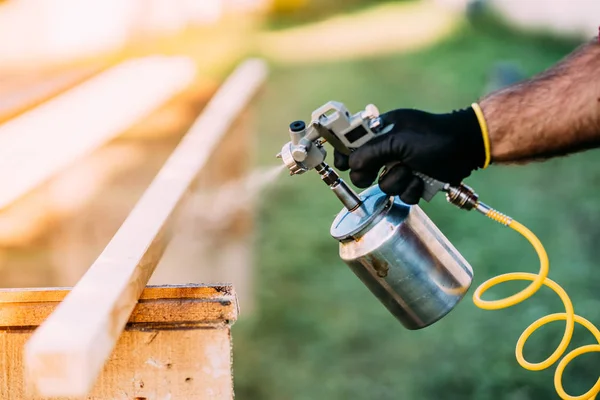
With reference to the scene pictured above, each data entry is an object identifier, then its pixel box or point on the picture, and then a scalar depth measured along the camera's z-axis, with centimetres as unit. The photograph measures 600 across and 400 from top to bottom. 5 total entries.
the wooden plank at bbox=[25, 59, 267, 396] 191
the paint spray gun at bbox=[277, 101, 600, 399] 222
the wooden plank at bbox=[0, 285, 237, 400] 211
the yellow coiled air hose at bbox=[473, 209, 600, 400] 227
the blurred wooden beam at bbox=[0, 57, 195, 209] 280
